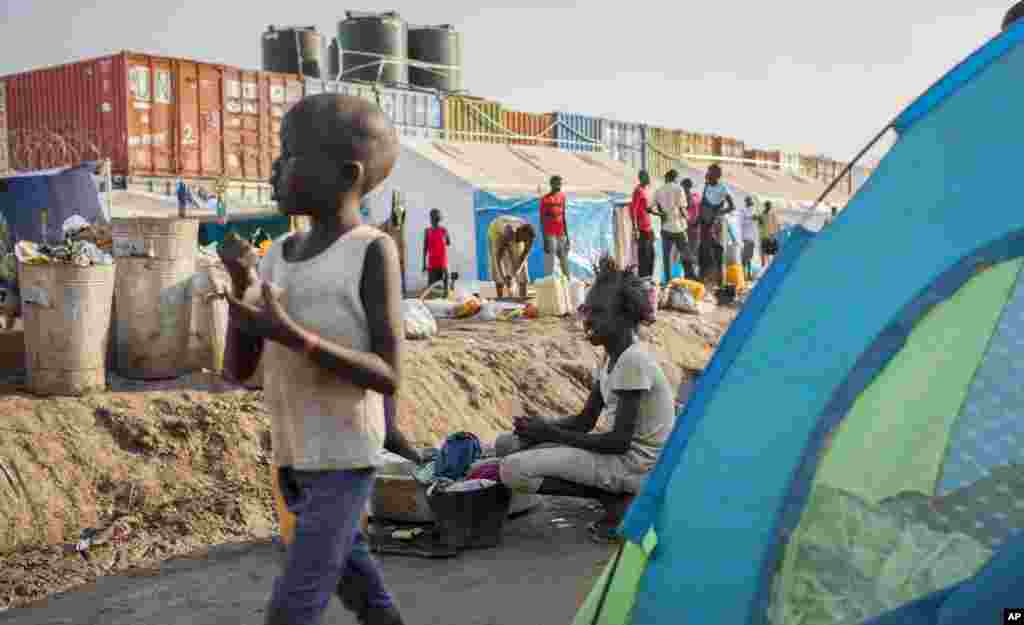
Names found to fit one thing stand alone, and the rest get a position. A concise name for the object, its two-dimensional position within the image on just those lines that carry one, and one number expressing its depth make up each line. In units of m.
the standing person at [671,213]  15.71
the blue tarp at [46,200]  10.30
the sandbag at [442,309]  13.09
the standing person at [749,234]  21.25
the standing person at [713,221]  16.08
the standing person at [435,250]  15.55
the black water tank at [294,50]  28.34
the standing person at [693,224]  16.78
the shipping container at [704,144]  34.50
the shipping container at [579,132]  27.67
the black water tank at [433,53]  30.52
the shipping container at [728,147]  36.00
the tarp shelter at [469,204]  18.66
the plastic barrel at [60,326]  6.62
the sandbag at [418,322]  10.30
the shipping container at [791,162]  41.03
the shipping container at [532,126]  26.56
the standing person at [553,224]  15.75
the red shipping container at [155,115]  19.03
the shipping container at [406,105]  22.16
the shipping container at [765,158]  38.00
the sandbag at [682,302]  14.29
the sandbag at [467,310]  12.94
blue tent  2.72
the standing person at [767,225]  20.98
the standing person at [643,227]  15.94
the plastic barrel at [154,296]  7.04
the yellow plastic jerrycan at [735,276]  17.94
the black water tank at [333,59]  29.48
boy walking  2.48
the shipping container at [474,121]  24.36
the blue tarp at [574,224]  18.41
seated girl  4.93
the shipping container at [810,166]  43.25
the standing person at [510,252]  15.70
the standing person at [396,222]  16.02
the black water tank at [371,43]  29.31
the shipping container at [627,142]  30.14
